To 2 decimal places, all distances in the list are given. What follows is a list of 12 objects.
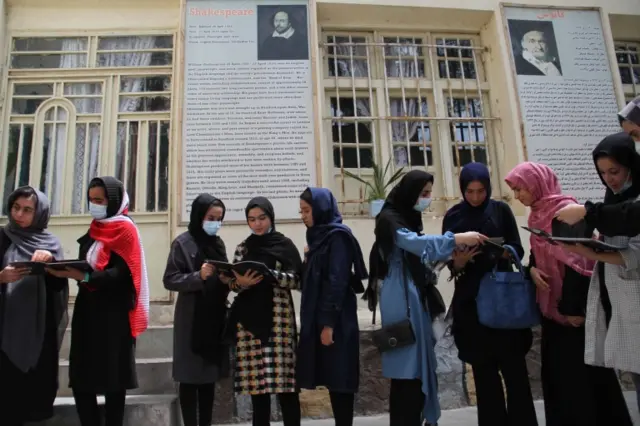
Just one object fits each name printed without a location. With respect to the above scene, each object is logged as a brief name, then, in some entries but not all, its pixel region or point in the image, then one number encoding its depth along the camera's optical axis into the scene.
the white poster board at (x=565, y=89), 4.78
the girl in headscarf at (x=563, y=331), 2.05
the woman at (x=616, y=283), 1.73
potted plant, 4.47
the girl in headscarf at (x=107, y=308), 2.24
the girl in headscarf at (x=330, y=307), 2.23
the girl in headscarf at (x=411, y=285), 2.11
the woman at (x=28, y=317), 2.19
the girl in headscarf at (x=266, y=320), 2.32
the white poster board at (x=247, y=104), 4.37
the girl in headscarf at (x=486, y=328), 2.09
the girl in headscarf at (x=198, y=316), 2.45
